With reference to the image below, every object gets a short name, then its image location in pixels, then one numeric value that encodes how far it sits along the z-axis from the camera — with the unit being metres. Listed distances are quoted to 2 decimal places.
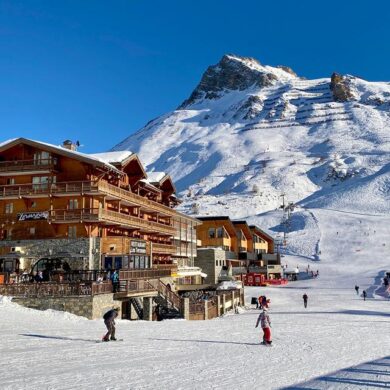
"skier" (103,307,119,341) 18.37
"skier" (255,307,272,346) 18.86
